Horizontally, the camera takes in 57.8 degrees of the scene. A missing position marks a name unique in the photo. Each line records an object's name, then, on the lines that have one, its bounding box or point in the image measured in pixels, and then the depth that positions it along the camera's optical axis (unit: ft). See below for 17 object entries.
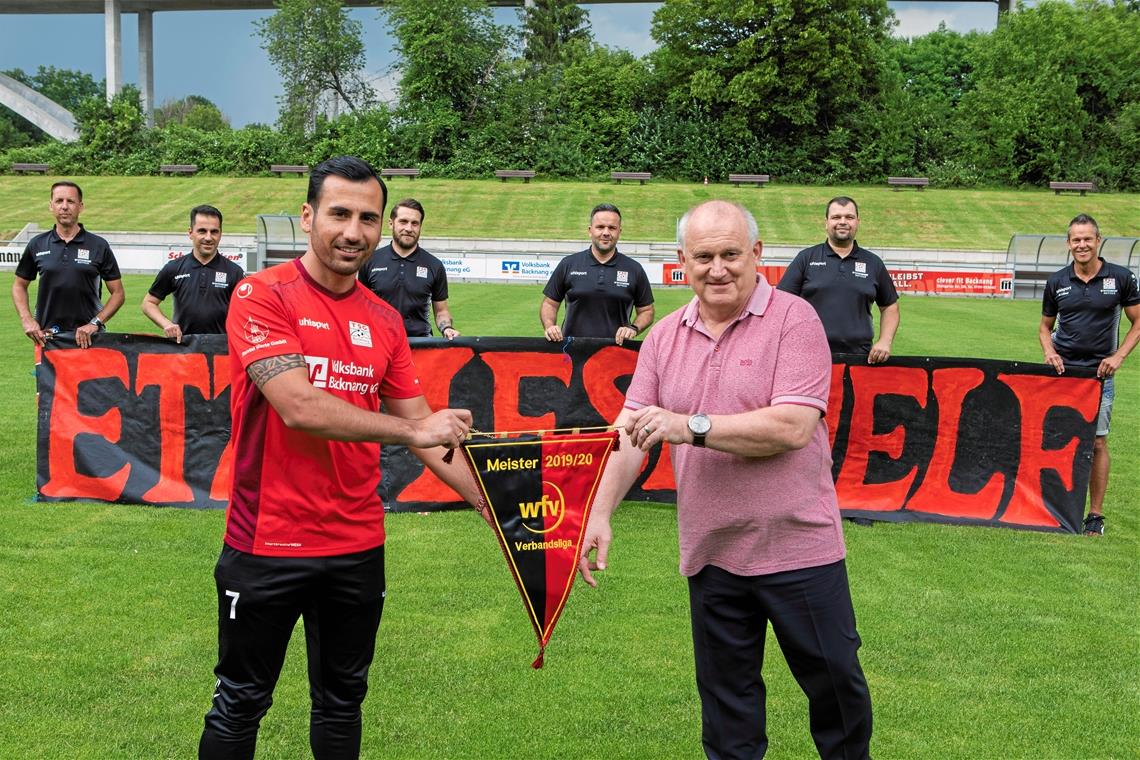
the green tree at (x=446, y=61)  205.77
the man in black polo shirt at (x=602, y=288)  30.71
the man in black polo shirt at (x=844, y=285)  28.68
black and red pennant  12.67
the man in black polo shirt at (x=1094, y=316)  27.50
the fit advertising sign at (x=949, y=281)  104.22
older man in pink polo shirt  11.12
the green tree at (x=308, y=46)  216.33
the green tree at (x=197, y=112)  375.08
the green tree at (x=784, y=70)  194.59
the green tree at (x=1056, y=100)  185.98
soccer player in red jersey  11.12
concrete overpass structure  234.17
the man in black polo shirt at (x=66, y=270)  31.14
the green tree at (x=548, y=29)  245.45
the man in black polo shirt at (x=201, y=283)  30.25
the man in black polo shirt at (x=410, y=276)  30.19
